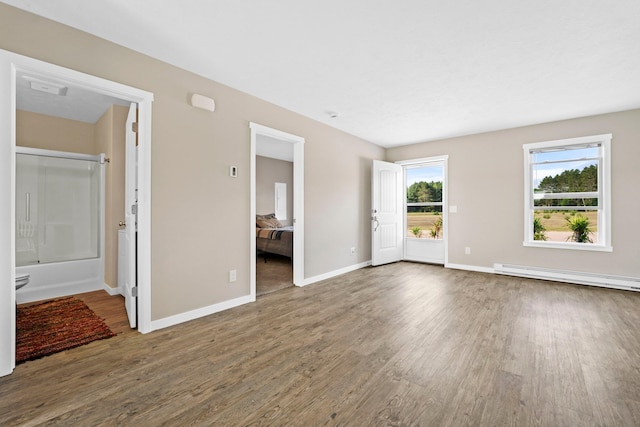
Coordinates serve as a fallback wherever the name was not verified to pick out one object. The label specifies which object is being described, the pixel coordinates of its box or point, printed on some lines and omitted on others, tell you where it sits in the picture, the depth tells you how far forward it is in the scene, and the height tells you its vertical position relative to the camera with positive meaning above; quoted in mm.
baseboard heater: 3838 -970
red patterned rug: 2176 -1075
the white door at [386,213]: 5359 +10
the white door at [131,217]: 2551 -36
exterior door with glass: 5734 +53
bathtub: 3512 -938
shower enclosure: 3777 -106
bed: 5453 -540
